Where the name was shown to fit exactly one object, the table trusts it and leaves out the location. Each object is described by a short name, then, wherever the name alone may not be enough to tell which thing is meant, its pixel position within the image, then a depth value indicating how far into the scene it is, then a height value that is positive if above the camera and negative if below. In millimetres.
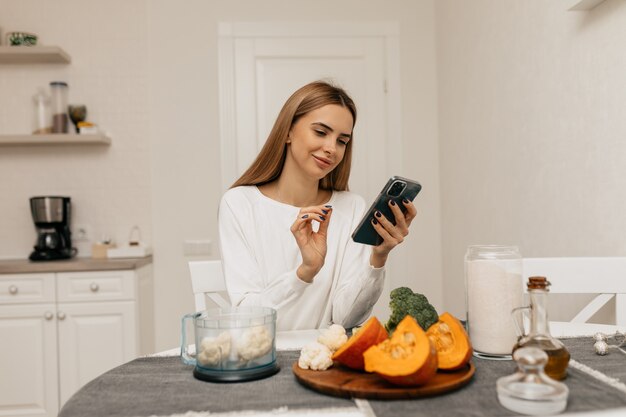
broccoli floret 943 -171
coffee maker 3146 -77
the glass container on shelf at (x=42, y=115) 3291 +572
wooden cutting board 767 -248
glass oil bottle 797 -187
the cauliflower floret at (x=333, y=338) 936 -214
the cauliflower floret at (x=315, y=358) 879 -230
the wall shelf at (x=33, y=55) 3188 +904
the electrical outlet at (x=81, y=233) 3426 -117
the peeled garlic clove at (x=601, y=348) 999 -254
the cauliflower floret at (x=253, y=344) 889 -209
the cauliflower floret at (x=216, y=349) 890 -215
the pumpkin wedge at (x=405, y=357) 758 -205
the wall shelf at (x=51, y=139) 3199 +421
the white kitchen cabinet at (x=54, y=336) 2877 -617
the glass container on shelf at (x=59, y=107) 3311 +618
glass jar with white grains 938 -150
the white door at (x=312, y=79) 3412 +772
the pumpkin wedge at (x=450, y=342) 843 -207
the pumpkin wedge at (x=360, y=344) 855 -203
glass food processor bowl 888 -216
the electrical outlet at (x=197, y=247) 3396 -213
